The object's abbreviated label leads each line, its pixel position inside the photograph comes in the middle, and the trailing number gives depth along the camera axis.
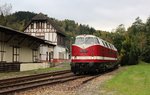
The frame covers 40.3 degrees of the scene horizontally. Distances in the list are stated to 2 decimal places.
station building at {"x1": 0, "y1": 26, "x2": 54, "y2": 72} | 22.35
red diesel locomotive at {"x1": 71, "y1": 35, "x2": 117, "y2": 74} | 17.67
